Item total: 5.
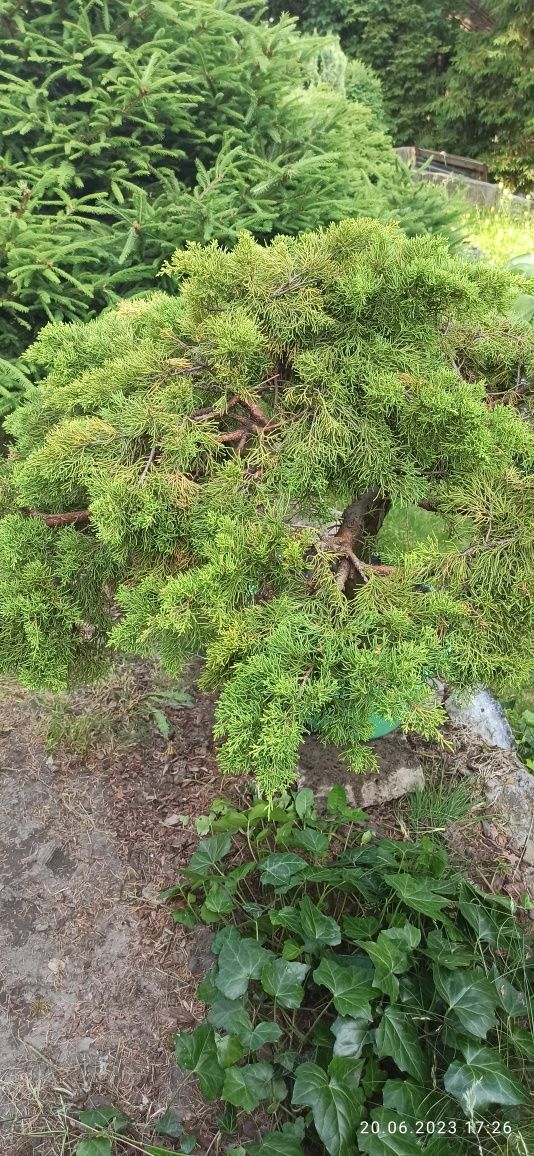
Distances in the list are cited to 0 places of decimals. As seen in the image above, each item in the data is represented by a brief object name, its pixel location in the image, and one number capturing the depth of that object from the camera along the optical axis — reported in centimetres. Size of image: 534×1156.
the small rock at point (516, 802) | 202
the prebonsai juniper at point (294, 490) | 117
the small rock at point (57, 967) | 178
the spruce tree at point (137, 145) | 269
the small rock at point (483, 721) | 232
